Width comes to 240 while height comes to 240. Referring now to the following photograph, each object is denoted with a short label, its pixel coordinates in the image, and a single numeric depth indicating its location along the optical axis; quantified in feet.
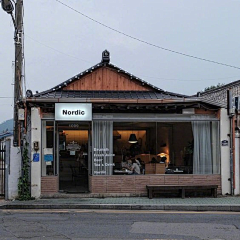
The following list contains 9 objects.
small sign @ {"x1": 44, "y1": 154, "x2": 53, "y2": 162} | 47.75
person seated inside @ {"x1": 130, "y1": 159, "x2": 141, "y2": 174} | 49.31
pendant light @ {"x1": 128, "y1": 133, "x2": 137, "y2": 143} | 49.26
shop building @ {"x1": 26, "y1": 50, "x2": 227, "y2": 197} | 47.37
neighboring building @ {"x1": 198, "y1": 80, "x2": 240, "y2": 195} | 48.52
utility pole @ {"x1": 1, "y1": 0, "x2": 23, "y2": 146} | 45.27
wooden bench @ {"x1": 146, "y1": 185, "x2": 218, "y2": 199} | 46.57
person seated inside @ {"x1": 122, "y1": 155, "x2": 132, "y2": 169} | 49.39
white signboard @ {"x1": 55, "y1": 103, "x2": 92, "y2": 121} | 47.21
